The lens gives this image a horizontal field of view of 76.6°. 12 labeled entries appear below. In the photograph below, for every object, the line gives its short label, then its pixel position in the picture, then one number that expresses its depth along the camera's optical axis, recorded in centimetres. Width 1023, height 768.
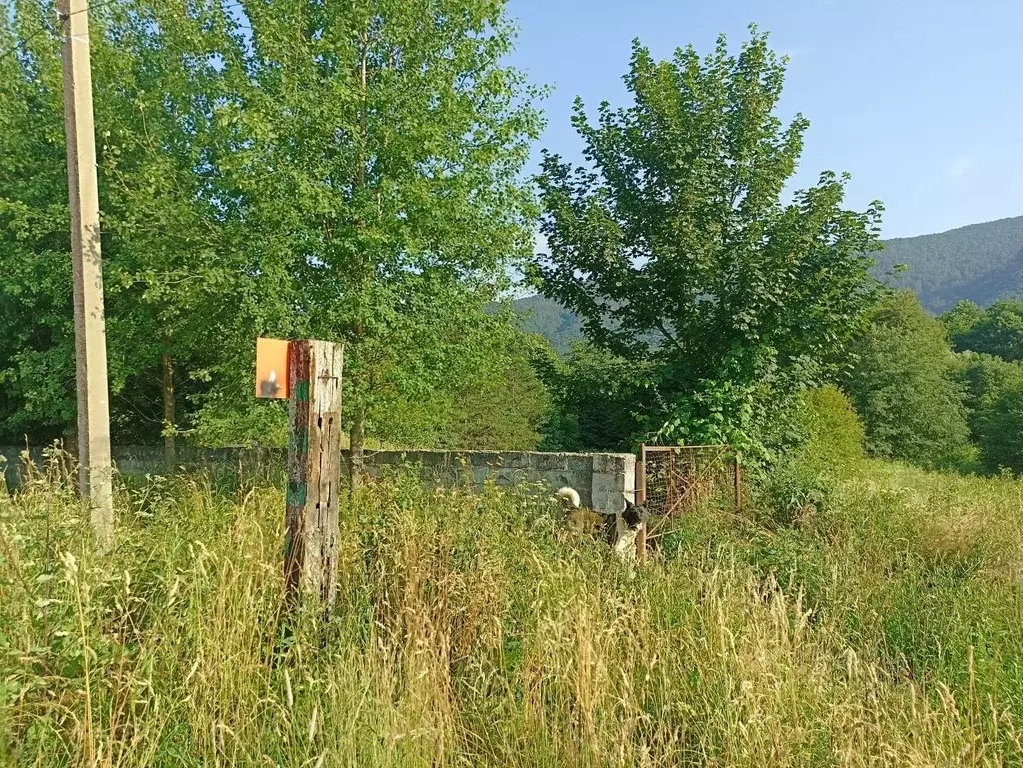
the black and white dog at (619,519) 686
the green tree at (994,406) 3428
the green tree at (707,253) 995
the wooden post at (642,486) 694
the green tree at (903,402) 3519
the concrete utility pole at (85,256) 520
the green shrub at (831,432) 1230
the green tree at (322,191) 681
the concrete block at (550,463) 737
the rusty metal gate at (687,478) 782
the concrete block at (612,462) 710
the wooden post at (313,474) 334
